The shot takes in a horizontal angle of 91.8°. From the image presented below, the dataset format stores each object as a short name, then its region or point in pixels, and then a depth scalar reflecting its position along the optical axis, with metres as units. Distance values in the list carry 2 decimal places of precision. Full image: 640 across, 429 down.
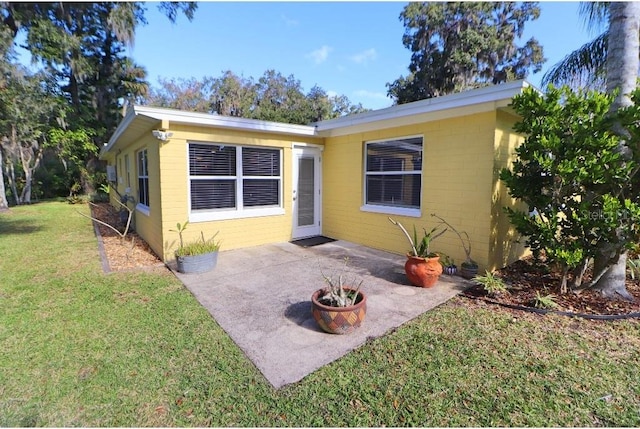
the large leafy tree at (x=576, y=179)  3.58
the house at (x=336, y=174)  5.01
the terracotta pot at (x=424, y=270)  4.41
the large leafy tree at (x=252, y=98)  25.09
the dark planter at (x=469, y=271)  4.85
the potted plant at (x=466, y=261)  4.87
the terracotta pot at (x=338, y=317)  3.07
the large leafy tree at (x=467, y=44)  15.50
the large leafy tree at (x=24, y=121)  7.03
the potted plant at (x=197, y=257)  5.05
